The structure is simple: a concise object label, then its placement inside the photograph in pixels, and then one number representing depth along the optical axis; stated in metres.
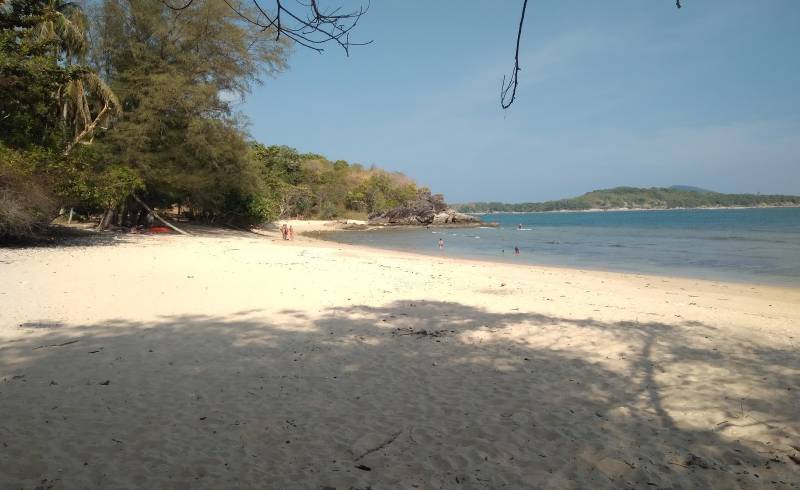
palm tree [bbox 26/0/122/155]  16.18
